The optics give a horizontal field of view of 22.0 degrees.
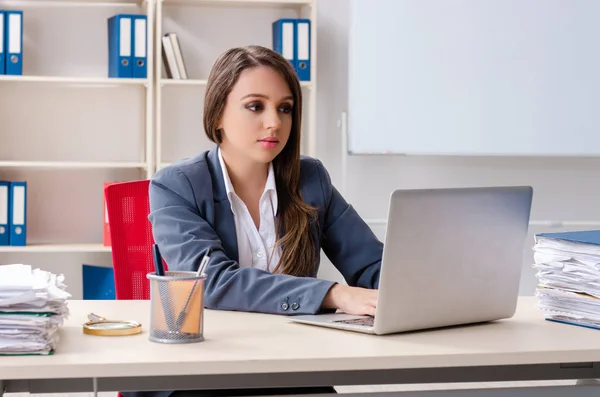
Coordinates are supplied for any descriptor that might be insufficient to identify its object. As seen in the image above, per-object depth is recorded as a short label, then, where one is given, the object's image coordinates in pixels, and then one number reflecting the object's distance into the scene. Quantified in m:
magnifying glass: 3.78
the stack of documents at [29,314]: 3.34
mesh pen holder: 3.62
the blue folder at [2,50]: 6.40
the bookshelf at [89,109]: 6.74
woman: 4.33
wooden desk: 3.25
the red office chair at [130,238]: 4.47
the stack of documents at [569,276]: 4.04
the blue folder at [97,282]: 6.61
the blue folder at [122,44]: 6.45
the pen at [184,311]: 3.62
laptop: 3.74
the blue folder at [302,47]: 6.67
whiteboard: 6.81
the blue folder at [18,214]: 6.48
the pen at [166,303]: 3.62
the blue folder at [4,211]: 6.47
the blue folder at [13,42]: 6.40
